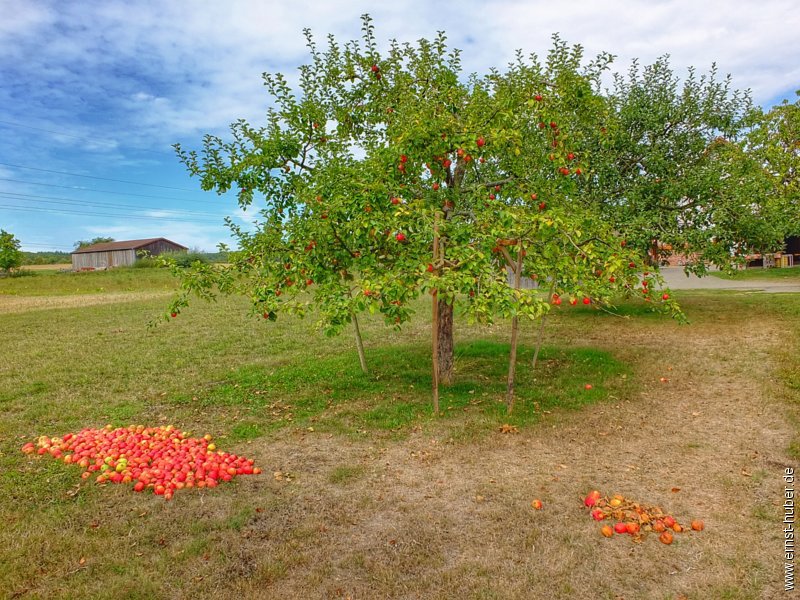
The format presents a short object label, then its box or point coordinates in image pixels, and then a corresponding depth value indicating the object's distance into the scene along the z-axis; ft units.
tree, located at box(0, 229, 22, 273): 150.32
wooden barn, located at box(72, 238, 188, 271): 199.82
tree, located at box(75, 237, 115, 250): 241.96
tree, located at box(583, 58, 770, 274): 45.16
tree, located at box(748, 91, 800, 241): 86.69
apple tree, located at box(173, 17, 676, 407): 21.43
